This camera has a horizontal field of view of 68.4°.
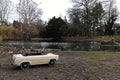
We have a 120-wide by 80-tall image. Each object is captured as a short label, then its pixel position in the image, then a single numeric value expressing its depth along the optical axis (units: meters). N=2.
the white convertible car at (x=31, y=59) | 3.59
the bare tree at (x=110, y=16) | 22.41
